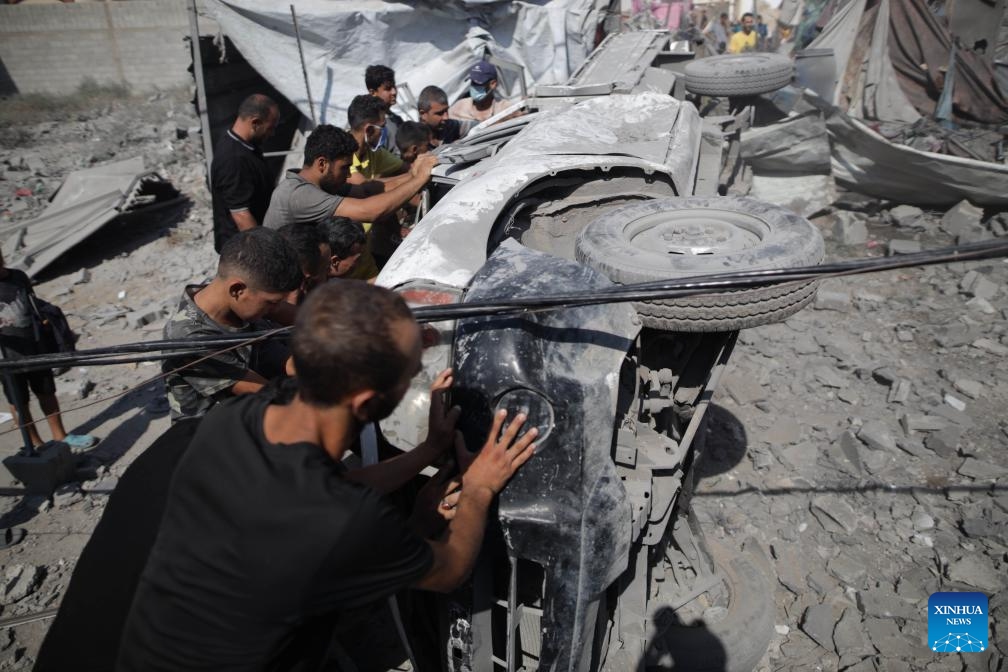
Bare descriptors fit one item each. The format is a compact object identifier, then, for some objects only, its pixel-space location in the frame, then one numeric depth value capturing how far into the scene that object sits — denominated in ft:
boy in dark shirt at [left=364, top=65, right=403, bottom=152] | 18.61
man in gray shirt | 11.97
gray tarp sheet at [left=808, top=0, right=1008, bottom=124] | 27.37
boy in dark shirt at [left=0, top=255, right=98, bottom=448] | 12.90
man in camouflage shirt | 8.26
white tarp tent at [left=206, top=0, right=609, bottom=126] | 25.14
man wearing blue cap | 21.47
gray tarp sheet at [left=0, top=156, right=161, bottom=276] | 23.39
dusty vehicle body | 6.33
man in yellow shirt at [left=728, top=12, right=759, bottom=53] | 51.80
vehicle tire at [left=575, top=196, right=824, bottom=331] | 7.49
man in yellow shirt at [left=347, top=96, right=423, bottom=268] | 14.87
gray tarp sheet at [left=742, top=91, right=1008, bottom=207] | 21.70
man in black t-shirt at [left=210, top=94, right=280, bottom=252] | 13.29
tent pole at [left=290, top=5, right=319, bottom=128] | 23.52
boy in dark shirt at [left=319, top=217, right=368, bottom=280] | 11.11
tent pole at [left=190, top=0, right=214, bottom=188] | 22.15
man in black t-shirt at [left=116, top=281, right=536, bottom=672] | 4.50
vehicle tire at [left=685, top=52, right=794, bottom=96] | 22.09
